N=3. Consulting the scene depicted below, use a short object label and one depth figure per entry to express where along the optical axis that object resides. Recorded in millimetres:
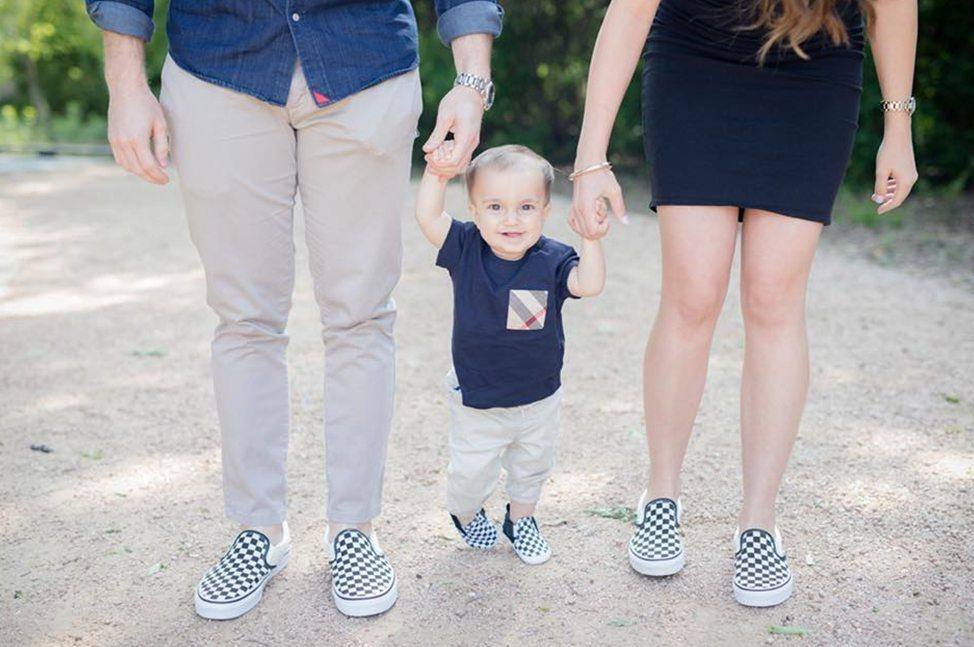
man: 2320
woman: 2490
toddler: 2578
